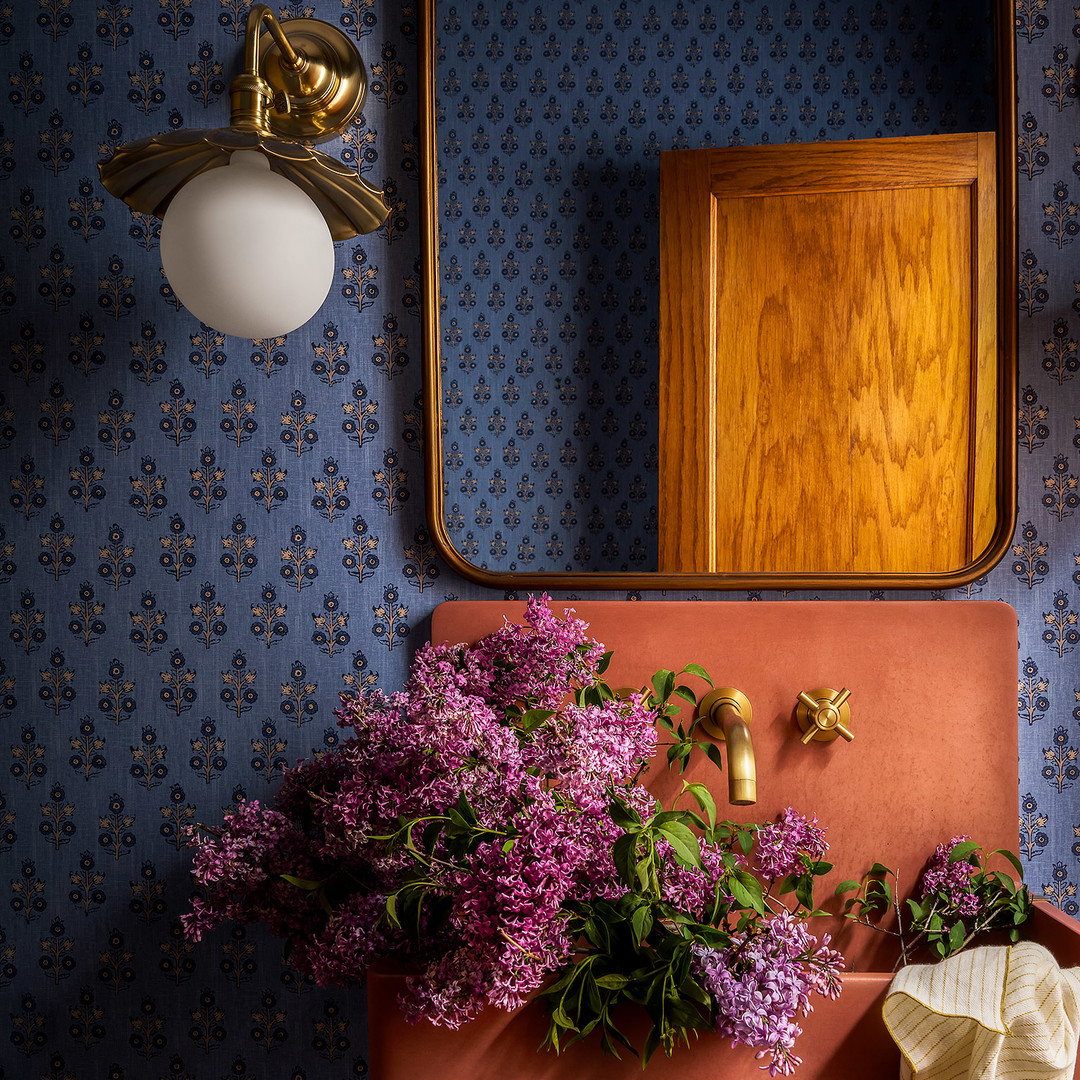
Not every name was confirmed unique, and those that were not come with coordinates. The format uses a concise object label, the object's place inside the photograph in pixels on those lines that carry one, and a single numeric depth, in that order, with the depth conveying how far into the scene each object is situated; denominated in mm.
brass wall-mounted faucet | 765
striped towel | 622
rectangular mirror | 928
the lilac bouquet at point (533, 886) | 600
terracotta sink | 911
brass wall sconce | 763
